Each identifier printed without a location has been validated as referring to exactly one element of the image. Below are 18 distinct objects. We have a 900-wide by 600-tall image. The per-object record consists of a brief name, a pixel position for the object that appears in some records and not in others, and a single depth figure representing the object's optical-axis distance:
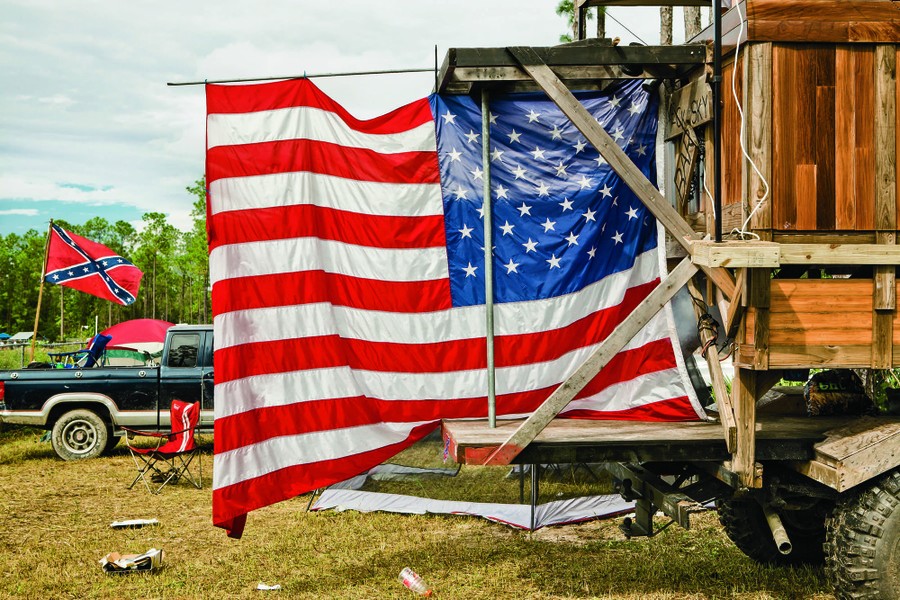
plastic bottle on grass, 5.82
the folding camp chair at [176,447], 9.95
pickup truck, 12.07
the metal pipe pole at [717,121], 4.45
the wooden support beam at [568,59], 4.89
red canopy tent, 22.83
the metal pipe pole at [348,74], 5.30
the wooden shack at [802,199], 4.63
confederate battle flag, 14.33
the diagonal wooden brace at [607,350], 4.73
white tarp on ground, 7.66
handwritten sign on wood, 5.09
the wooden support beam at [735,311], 4.65
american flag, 5.50
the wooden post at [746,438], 4.76
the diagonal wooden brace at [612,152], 4.86
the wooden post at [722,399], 4.77
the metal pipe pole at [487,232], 5.12
